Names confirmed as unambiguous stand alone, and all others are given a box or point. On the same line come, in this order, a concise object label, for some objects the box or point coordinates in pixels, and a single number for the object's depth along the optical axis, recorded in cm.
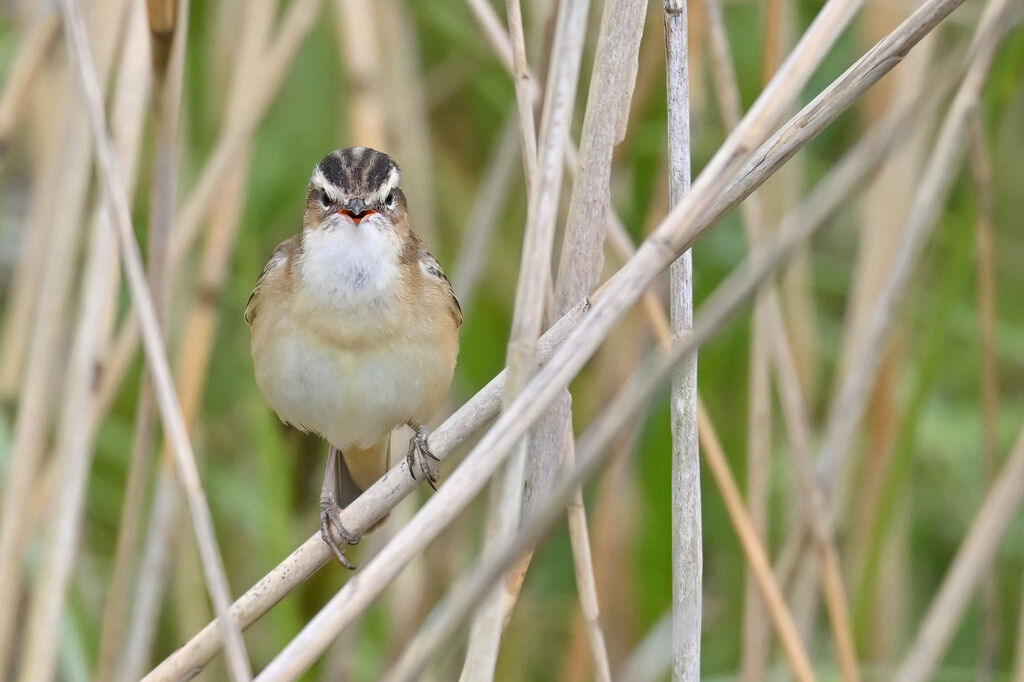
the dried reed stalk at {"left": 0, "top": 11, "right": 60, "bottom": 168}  540
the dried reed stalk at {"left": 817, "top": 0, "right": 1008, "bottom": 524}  513
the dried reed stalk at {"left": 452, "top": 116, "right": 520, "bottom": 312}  670
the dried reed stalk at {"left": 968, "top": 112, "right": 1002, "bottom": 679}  586
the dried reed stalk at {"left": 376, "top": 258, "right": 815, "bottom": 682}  288
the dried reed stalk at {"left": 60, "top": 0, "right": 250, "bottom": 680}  355
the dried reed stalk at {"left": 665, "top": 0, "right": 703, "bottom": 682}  403
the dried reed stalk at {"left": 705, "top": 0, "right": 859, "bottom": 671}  541
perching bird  536
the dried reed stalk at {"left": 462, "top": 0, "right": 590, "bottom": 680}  335
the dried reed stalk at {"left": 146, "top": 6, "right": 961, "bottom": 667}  328
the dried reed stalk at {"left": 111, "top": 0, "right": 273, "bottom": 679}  585
